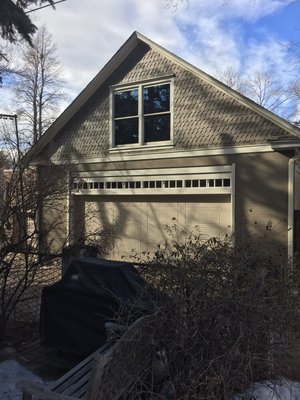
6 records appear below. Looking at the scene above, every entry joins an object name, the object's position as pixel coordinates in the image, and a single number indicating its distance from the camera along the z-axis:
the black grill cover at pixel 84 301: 4.84
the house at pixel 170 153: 11.13
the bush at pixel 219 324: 3.42
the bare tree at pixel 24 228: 5.88
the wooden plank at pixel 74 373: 3.74
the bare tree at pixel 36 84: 42.57
